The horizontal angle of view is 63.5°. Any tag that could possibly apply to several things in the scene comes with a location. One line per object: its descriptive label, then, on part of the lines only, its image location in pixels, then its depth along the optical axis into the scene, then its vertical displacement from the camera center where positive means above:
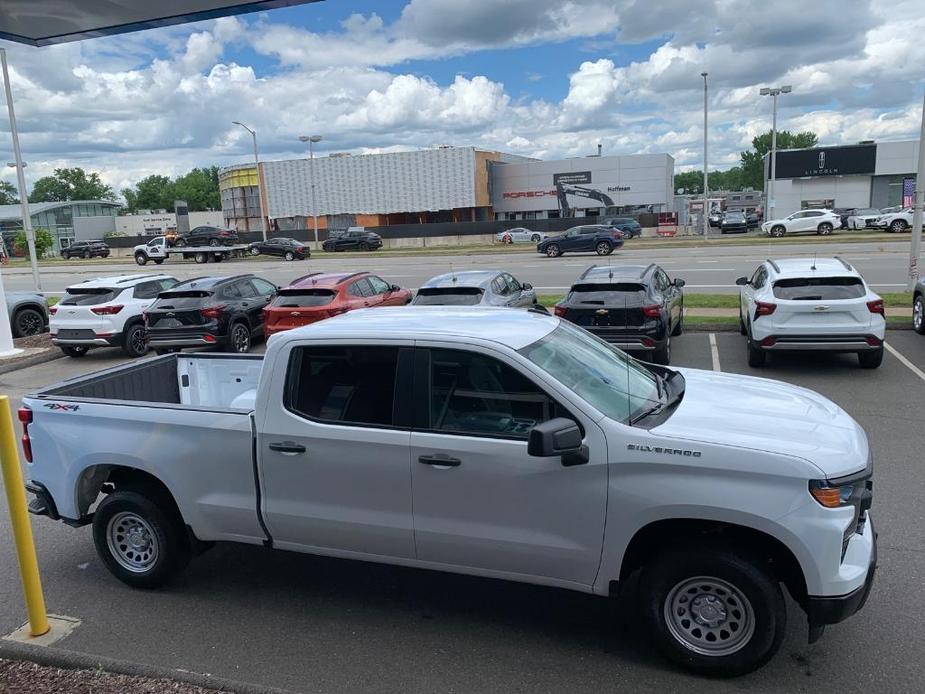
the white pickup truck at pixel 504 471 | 3.62 -1.41
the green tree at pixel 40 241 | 61.62 -1.37
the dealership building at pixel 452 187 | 68.06 +1.69
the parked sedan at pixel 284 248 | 45.12 -2.08
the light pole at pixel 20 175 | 19.17 +1.31
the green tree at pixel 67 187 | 155.38 +7.54
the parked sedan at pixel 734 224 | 51.66 -2.13
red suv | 13.50 -1.61
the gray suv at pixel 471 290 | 12.54 -1.43
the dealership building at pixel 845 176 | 55.94 +0.90
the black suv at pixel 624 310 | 11.12 -1.66
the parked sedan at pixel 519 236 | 52.50 -2.27
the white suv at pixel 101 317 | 14.77 -1.85
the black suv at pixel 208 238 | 50.04 -1.36
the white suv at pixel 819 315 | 10.30 -1.72
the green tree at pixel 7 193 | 149.38 +6.67
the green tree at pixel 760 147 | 124.76 +7.32
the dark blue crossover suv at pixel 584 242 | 36.75 -2.05
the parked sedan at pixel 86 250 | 59.56 -2.14
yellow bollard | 3.93 -1.63
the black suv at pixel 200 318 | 13.99 -1.87
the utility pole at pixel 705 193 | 43.50 +0.09
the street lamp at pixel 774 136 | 48.00 +3.61
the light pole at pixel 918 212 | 14.98 -0.54
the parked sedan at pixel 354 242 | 51.69 -2.16
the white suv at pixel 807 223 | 43.28 -1.92
